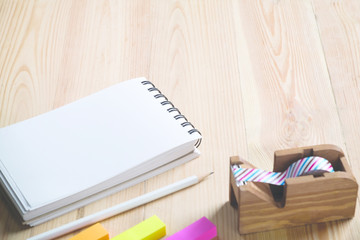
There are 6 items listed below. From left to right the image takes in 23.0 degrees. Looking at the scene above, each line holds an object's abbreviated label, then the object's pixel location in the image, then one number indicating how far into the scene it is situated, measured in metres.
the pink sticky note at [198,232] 0.67
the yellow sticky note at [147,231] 0.67
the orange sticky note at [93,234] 0.67
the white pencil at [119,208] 0.68
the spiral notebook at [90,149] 0.71
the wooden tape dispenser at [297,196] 0.65
